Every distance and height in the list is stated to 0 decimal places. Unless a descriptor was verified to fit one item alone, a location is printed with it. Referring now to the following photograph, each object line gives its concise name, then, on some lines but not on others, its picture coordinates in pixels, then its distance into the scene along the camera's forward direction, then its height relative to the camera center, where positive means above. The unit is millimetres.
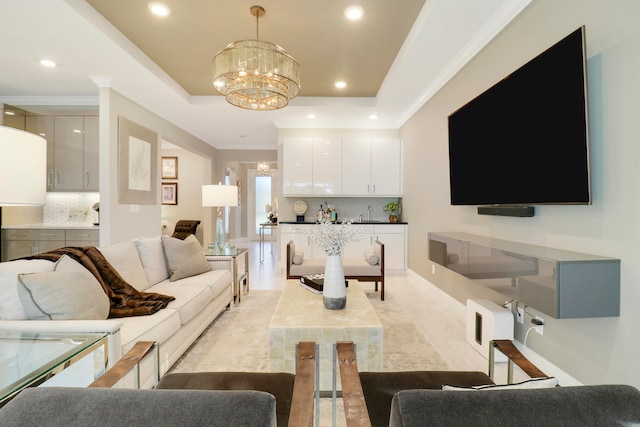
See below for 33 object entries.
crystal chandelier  2529 +1249
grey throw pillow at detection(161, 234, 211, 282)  3012 -391
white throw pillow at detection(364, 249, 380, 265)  3873 -515
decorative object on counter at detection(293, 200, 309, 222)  5660 +158
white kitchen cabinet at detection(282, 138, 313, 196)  5402 +915
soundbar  2211 +43
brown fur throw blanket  2025 -482
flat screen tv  1703 +550
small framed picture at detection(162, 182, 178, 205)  7887 +650
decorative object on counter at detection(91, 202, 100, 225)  4725 +100
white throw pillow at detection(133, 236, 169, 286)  2828 -375
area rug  2219 -1030
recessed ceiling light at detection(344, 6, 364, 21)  2613 +1751
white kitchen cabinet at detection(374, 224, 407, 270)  5199 -415
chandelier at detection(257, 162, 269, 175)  9564 +1565
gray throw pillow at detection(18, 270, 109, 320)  1584 -406
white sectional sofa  1501 -495
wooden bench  3746 -626
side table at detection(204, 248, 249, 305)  3469 -516
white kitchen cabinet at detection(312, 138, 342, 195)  5422 +896
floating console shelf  1561 -345
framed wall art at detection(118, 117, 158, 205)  3986 +766
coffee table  1897 -745
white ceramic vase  2203 -477
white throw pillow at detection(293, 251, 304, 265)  3795 -501
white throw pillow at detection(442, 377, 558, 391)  794 -436
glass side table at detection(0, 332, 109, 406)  1040 -519
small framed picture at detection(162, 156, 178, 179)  7902 +1291
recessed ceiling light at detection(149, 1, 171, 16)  2564 +1762
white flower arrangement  2215 -150
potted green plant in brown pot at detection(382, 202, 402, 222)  5496 +126
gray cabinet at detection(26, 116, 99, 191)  4469 +1003
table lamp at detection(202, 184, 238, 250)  4047 +266
